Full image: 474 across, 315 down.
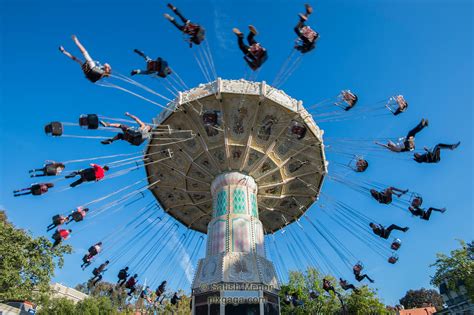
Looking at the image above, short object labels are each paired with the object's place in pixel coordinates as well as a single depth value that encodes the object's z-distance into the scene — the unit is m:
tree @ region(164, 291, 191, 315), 41.41
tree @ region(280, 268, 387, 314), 31.58
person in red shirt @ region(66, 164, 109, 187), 13.88
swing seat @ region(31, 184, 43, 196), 13.67
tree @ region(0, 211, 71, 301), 25.58
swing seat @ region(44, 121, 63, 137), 13.30
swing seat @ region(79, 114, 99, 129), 13.82
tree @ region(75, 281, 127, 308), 49.03
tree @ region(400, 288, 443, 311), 57.78
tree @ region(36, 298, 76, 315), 30.88
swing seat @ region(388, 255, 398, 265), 21.20
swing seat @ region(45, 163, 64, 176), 13.47
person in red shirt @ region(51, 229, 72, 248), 14.54
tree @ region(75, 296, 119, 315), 31.94
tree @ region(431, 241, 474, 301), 22.09
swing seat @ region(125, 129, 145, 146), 15.15
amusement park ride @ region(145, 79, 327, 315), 16.50
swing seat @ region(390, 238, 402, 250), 20.45
